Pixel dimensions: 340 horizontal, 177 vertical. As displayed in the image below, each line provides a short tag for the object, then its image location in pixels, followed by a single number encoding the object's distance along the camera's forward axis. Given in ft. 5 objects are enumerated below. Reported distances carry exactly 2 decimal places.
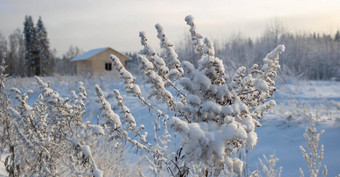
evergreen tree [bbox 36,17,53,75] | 134.72
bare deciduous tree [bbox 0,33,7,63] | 151.64
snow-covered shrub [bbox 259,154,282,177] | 7.58
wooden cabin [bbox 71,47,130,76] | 97.57
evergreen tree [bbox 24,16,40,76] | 131.44
